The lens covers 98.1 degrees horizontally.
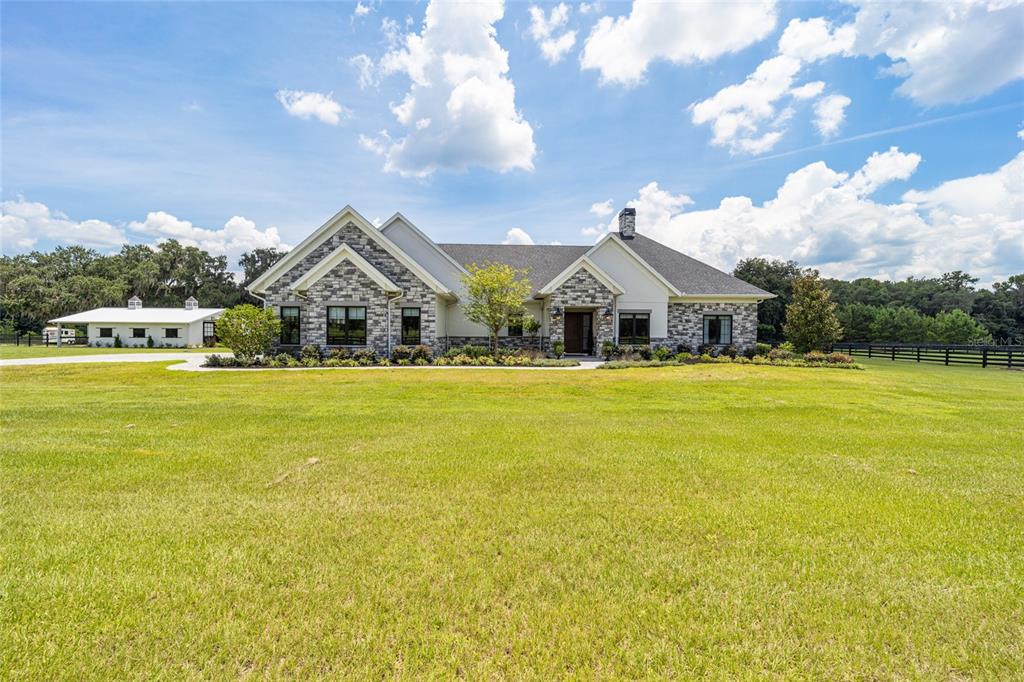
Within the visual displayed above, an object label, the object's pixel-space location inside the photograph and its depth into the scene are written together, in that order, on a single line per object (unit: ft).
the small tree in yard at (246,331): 58.90
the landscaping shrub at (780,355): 71.41
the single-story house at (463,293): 66.28
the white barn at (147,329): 129.90
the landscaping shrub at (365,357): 62.49
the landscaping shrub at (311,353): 64.08
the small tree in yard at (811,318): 81.46
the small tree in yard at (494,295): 66.28
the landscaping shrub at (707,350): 77.26
